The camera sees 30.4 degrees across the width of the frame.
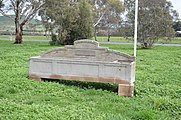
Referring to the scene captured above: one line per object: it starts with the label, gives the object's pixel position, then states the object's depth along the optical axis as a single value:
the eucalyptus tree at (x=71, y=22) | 28.77
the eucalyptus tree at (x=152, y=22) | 26.66
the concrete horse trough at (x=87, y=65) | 8.02
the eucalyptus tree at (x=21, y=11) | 31.11
